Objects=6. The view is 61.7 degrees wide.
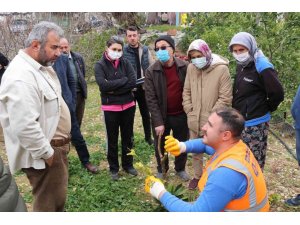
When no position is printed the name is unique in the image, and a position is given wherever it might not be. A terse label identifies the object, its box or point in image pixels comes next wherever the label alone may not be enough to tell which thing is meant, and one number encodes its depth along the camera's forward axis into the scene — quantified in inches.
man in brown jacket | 108.8
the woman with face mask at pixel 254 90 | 93.1
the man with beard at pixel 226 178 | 55.1
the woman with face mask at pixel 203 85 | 101.0
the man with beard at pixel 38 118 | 68.1
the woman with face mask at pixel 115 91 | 111.5
